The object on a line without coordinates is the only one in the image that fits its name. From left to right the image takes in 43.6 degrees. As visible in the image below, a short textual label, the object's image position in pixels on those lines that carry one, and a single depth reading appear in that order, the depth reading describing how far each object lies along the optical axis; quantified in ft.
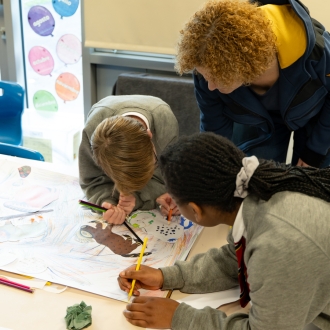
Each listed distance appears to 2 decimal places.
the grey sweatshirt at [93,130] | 4.25
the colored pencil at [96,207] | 3.86
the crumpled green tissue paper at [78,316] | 2.73
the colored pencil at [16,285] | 3.05
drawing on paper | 3.23
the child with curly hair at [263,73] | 3.34
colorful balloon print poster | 8.22
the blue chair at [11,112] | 6.56
